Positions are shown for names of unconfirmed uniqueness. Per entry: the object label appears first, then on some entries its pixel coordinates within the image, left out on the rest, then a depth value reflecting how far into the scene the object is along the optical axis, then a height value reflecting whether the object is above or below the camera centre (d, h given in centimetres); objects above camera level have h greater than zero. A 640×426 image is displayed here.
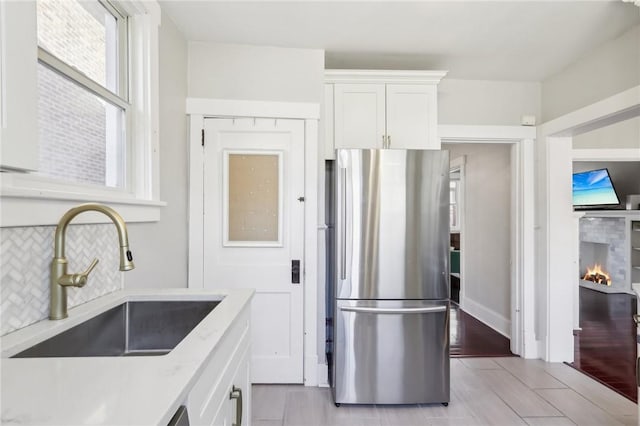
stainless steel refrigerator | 214 -43
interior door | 240 -9
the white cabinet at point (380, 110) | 254 +84
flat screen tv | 525 +45
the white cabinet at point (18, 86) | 75 +32
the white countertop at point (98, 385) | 52 -32
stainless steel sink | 110 -42
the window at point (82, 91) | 116 +52
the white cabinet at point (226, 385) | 77 -50
